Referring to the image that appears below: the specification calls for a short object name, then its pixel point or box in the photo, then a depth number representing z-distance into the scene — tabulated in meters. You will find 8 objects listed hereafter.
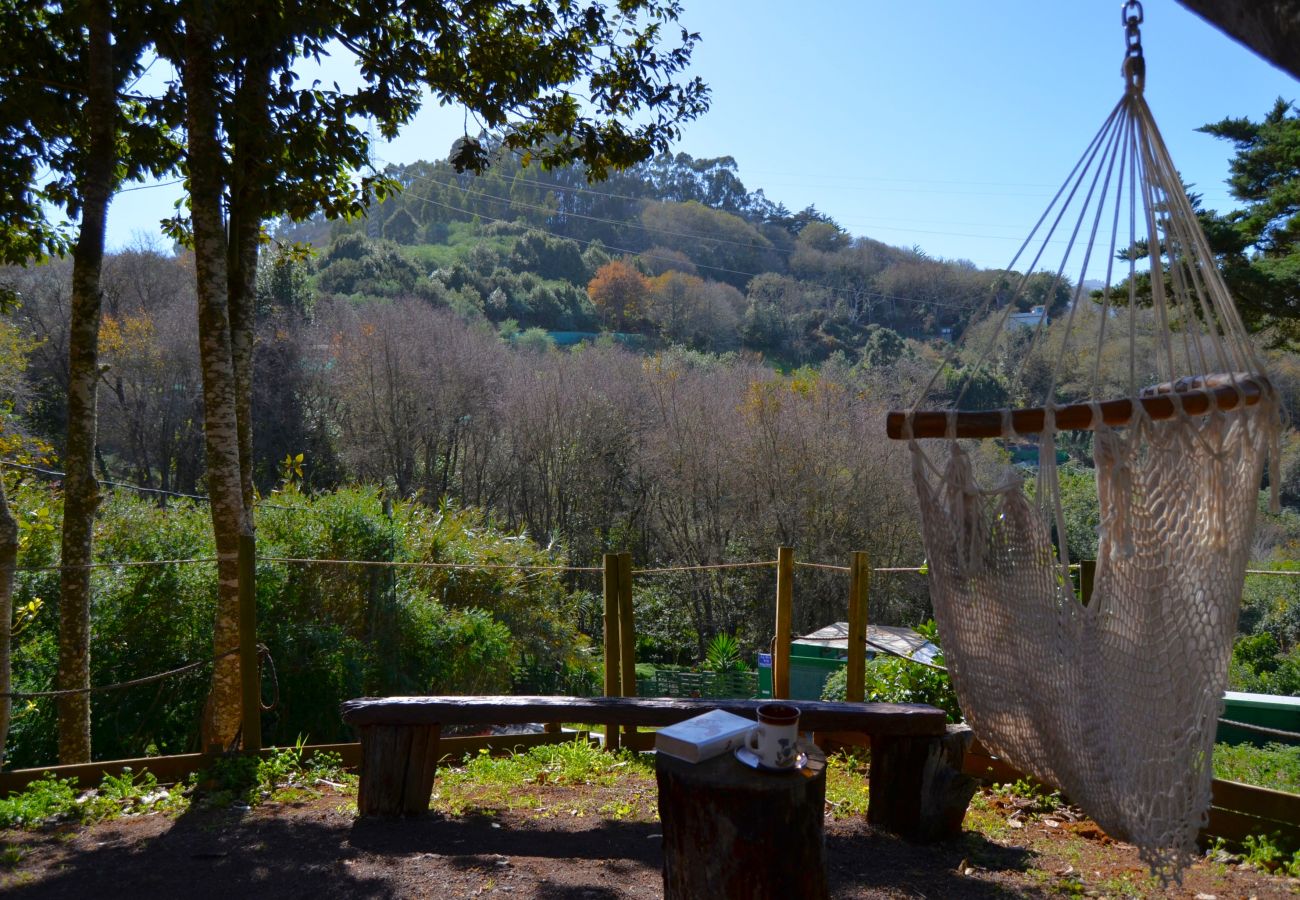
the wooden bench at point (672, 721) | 3.17
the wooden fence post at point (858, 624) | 4.23
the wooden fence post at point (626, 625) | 4.55
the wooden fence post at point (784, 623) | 4.38
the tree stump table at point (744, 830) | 2.14
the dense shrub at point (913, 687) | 4.23
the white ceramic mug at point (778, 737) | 2.19
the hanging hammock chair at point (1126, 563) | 2.19
